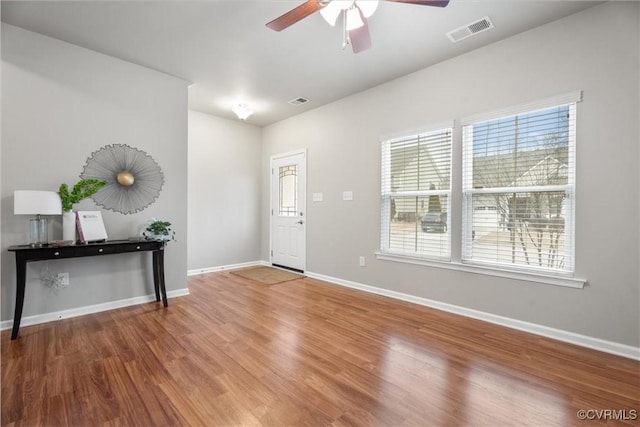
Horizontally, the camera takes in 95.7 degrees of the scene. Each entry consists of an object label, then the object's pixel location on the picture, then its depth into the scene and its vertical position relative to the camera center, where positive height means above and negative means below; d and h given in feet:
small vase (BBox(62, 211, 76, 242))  9.47 -0.66
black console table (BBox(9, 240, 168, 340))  8.30 -1.51
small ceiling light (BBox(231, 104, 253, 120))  14.92 +5.00
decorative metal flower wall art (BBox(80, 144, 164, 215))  10.61 +1.15
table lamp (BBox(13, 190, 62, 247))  8.28 -0.04
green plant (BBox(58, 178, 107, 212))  9.38 +0.47
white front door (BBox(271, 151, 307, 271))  16.70 -0.12
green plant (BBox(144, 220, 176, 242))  11.19 -0.91
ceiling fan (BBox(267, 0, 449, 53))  6.37 +4.59
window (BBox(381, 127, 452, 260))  11.07 +0.54
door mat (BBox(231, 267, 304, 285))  15.15 -3.80
